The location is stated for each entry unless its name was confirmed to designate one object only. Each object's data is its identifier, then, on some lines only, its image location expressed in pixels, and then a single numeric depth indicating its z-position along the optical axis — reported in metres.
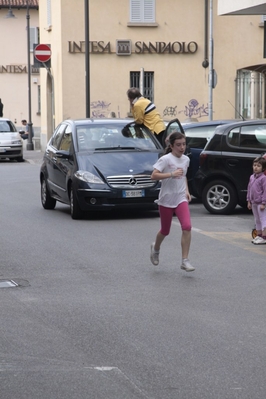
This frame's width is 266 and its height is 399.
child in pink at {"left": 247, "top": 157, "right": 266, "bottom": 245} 12.26
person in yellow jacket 16.94
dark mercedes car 15.07
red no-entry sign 35.58
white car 34.16
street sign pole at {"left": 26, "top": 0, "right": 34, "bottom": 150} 43.06
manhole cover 9.43
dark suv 15.63
